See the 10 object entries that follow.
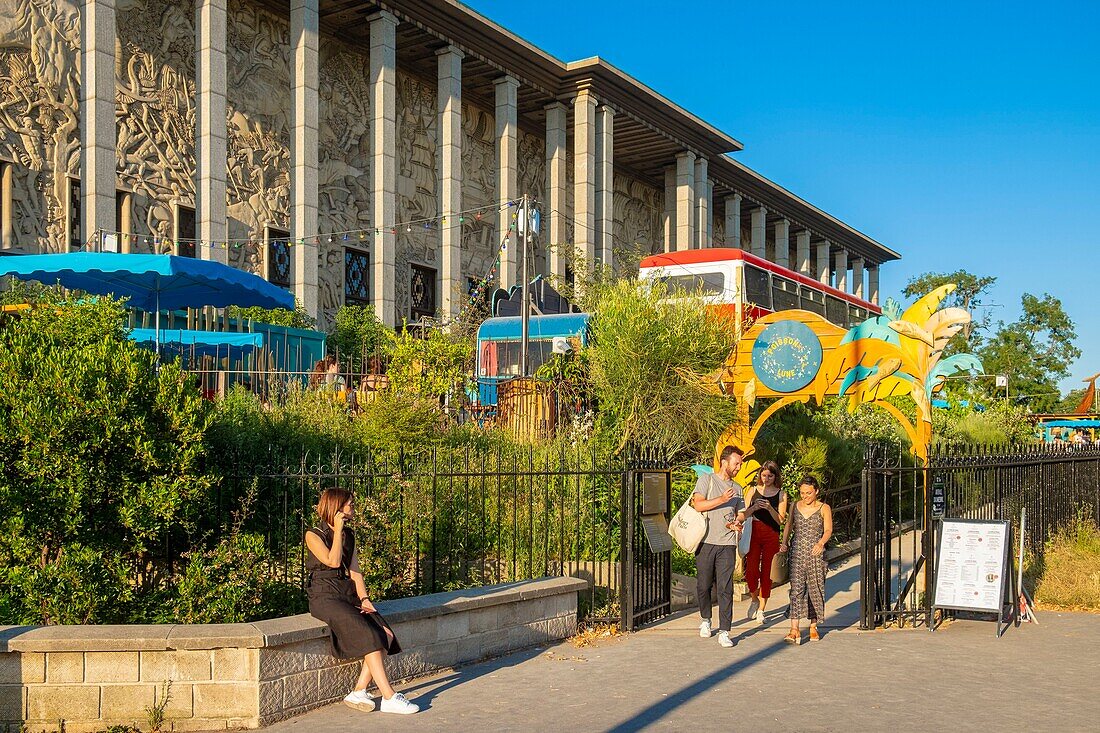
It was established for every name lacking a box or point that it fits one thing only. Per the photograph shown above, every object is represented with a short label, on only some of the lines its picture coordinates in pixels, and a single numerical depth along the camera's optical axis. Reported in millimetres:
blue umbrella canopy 12617
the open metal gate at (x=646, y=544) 9930
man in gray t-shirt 9555
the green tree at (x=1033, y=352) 52469
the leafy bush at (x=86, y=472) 7098
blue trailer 22062
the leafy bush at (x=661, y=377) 14992
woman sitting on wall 6949
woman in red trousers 11102
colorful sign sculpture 12117
